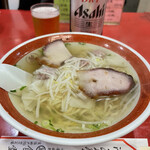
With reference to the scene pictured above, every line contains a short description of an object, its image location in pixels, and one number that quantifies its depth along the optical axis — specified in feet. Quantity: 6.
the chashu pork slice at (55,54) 0.98
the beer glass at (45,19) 1.26
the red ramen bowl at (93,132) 0.54
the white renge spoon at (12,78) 0.74
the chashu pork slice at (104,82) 0.77
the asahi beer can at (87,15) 1.10
